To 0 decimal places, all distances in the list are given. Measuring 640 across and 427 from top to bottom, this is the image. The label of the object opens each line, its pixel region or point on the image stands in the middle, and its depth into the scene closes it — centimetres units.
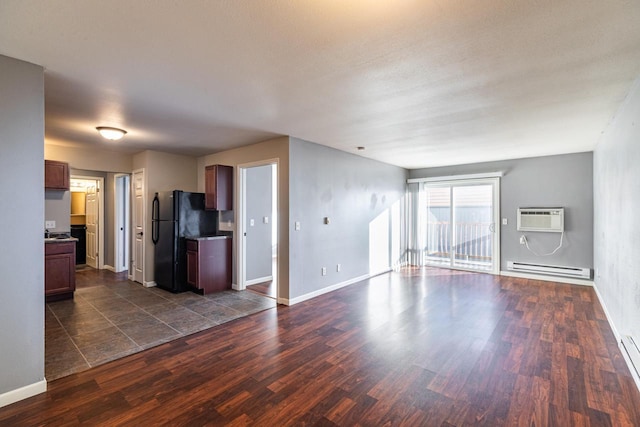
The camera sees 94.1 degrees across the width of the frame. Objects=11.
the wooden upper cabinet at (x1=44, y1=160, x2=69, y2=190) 462
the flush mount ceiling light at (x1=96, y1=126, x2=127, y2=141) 380
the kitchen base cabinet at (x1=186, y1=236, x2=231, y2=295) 473
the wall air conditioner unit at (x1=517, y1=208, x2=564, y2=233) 546
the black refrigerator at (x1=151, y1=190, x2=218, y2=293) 491
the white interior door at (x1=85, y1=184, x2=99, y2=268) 688
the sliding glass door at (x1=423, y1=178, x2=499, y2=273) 627
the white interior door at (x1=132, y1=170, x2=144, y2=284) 543
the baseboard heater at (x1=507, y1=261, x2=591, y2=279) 531
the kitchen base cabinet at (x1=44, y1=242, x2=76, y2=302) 436
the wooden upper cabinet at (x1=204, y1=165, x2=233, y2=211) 489
